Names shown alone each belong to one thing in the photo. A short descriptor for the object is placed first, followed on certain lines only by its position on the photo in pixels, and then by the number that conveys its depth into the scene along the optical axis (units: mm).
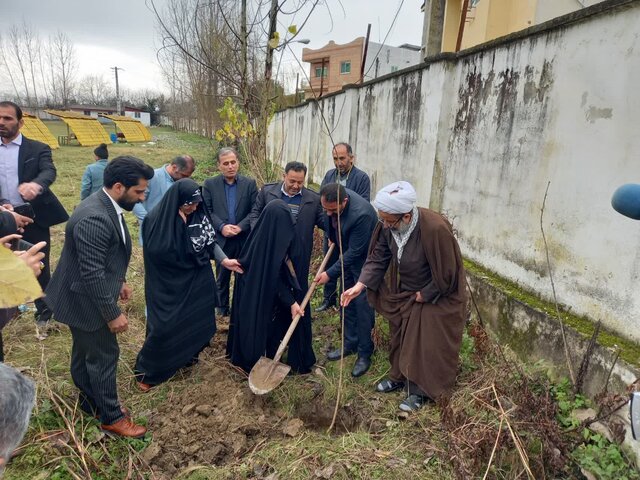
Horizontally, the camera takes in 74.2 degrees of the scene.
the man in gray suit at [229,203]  4191
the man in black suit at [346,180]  4656
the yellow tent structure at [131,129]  28906
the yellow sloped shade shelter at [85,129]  24719
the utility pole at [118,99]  54500
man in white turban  2865
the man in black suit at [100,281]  2264
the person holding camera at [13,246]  1865
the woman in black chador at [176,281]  2977
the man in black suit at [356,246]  3504
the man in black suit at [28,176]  3420
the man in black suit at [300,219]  3379
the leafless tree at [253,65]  7191
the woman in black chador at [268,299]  3154
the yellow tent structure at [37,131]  21170
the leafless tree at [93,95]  70125
